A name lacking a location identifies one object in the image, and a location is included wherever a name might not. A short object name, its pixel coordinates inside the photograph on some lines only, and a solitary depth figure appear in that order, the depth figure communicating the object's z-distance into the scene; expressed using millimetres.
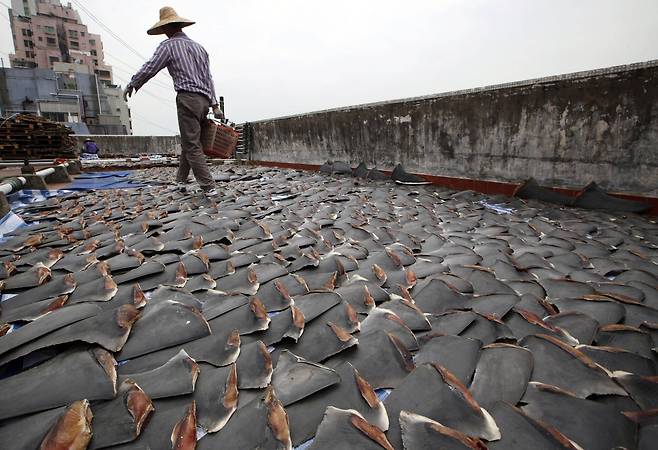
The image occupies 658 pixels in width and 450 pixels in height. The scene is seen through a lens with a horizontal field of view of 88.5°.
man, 3430
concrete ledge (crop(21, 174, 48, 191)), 4352
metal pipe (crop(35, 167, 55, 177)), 4779
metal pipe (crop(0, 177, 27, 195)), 3542
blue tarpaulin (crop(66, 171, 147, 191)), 5141
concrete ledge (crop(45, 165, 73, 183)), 5598
